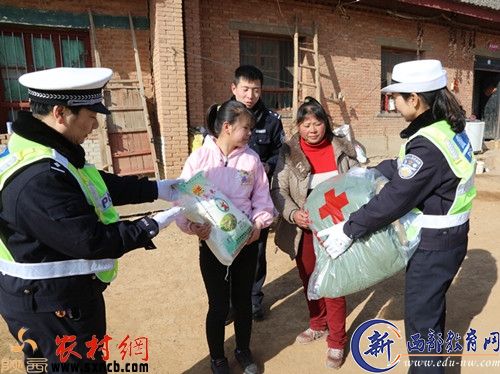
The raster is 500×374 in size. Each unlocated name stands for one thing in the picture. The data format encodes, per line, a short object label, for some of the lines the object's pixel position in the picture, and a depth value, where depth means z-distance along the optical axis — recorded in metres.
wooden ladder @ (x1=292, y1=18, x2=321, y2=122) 8.01
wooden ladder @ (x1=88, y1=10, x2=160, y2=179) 6.50
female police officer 1.87
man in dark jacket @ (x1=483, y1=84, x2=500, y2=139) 13.10
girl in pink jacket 2.19
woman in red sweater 2.50
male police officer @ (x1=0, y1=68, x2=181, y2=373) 1.37
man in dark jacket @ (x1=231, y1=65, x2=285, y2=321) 2.80
